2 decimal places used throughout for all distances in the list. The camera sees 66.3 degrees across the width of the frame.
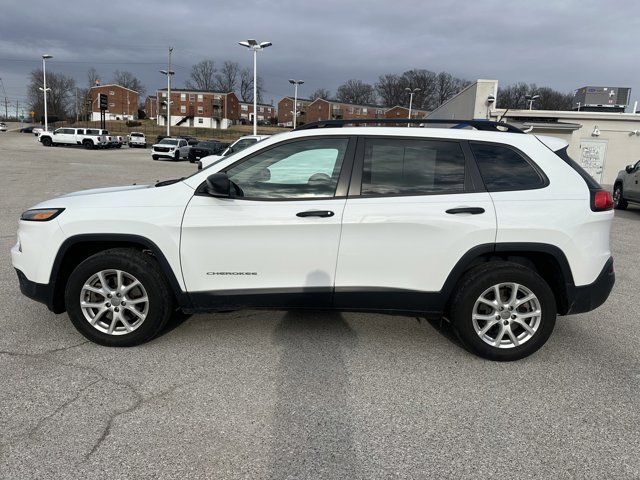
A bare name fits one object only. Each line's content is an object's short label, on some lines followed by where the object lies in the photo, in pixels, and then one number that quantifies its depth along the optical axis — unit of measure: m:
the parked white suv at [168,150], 35.56
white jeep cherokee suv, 3.61
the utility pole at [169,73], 52.00
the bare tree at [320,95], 118.06
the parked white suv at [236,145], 15.42
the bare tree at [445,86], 108.12
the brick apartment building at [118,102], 108.12
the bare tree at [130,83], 119.21
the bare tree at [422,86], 107.19
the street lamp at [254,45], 33.91
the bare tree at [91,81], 112.25
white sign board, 23.86
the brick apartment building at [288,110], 121.44
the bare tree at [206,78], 122.56
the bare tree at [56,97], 103.53
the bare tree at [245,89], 125.50
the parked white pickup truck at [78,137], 47.03
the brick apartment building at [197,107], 108.81
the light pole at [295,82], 47.59
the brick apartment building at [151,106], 118.38
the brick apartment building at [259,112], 126.50
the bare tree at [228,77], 122.88
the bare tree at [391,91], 109.88
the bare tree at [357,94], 115.56
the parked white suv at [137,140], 54.91
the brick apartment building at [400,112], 97.12
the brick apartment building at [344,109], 109.88
